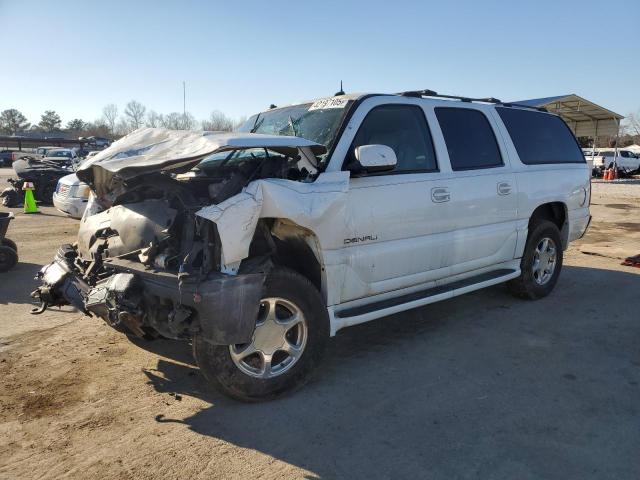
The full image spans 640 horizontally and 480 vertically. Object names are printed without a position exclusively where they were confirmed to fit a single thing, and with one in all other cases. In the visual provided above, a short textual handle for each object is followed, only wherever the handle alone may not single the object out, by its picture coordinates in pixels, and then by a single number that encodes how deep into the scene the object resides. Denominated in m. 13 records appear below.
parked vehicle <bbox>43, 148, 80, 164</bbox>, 26.95
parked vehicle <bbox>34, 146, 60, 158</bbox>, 32.48
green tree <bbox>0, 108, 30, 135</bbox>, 87.56
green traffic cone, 13.98
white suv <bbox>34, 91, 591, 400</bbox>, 3.19
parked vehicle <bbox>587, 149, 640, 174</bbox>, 35.56
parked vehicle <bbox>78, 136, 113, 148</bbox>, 31.49
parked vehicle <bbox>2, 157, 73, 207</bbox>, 15.39
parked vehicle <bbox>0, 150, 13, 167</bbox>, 44.62
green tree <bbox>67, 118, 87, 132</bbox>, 89.56
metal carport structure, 23.56
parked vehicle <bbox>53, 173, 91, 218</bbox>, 10.94
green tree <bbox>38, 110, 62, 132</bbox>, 91.39
